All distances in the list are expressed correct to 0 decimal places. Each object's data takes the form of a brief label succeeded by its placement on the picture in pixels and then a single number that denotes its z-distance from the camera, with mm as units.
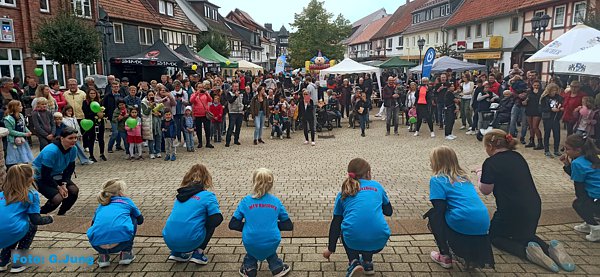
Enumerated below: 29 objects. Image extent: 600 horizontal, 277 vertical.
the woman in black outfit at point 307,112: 12227
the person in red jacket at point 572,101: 9781
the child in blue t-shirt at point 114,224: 4227
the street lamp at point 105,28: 17678
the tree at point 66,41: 17000
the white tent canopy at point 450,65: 19344
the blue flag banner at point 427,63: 16594
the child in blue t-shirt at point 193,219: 4238
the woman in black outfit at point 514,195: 4410
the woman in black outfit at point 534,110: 10602
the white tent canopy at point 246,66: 30572
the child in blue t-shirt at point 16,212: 4234
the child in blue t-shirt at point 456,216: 4102
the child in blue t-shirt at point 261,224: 4049
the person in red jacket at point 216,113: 11742
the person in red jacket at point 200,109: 11305
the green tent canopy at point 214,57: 25109
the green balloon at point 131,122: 9555
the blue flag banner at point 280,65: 28719
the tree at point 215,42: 35406
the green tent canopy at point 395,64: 28220
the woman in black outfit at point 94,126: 9922
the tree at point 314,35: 49219
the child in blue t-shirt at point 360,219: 3996
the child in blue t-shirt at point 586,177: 4914
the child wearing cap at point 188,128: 10852
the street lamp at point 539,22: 15453
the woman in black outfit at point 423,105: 12859
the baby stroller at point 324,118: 14797
